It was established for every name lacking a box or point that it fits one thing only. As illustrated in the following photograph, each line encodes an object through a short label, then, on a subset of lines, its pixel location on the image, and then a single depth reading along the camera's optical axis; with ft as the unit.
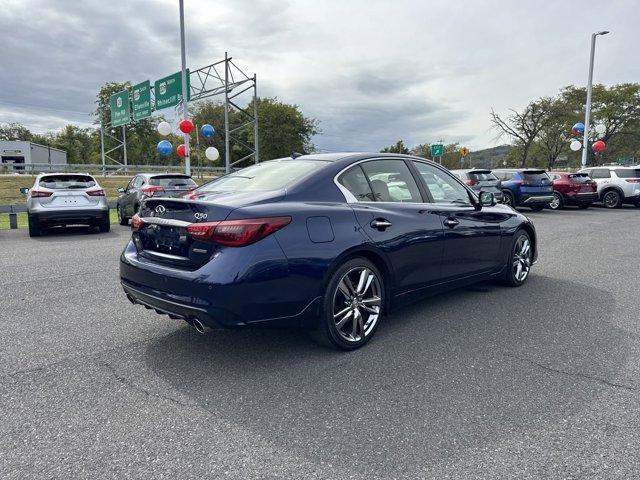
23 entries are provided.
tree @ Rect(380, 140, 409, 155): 239.30
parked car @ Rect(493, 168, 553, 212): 55.06
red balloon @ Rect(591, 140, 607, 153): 100.73
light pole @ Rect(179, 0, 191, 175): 60.03
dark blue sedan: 10.03
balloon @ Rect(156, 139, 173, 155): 99.41
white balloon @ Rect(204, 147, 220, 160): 95.02
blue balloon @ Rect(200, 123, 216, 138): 98.12
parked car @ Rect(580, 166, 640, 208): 61.72
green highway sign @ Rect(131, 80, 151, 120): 88.84
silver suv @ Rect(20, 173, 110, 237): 33.19
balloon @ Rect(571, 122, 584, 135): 103.65
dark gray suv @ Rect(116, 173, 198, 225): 37.78
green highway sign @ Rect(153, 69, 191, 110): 74.84
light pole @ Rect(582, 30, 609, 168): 92.63
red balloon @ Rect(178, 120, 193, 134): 58.54
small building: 199.40
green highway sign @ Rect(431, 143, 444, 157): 114.93
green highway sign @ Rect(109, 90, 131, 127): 100.17
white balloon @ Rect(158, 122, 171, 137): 88.63
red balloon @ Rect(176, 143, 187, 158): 67.95
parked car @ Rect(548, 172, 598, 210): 59.00
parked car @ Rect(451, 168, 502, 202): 54.29
